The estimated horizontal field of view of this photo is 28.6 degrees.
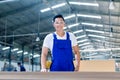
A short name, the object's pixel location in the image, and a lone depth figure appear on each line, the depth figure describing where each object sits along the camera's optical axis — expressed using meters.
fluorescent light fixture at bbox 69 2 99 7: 12.66
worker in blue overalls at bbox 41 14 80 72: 1.91
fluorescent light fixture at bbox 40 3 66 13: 13.64
